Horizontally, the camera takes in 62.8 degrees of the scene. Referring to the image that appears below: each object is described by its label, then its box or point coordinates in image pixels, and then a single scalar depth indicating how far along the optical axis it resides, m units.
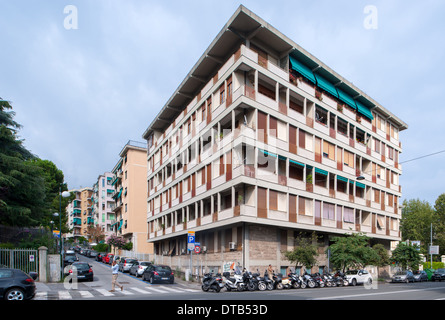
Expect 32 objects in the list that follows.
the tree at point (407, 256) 41.62
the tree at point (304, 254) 28.02
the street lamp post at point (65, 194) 26.65
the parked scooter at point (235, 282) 21.38
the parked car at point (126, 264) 35.07
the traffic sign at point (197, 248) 25.33
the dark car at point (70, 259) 38.18
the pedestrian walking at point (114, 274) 18.59
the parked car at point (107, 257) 46.27
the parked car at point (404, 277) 37.09
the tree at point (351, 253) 30.56
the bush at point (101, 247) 72.25
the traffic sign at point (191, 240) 24.75
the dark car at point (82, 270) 24.61
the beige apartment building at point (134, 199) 60.50
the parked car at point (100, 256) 51.79
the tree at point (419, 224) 71.25
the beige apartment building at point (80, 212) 112.25
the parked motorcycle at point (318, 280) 25.41
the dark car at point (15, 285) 13.55
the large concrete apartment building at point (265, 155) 28.19
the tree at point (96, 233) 85.88
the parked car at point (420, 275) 39.62
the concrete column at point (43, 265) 22.53
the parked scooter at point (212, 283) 20.22
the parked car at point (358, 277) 28.70
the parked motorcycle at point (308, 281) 24.61
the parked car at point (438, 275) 42.78
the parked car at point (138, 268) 30.47
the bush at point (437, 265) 59.65
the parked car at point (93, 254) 58.36
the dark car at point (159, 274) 25.75
